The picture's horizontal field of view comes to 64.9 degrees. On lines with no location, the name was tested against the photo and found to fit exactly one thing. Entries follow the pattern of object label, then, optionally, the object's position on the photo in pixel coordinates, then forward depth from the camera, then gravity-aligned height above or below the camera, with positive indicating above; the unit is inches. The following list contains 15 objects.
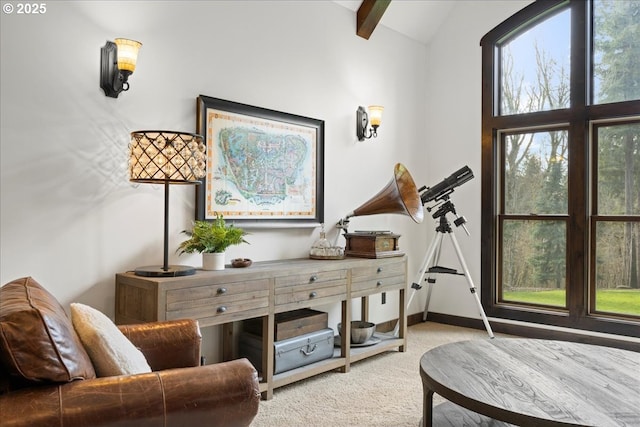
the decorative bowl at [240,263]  119.6 -10.2
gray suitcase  121.9 -32.5
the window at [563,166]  159.9 +19.4
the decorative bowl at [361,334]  147.9 -33.3
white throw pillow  61.9 -16.3
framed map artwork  125.2 +14.9
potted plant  112.3 -4.7
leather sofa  50.7 -18.4
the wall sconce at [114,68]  103.2 +31.5
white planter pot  113.6 -9.3
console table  100.4 -17.1
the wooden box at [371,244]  146.6 -6.9
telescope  166.6 +12.1
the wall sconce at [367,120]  167.2 +34.0
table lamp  100.7 +12.1
